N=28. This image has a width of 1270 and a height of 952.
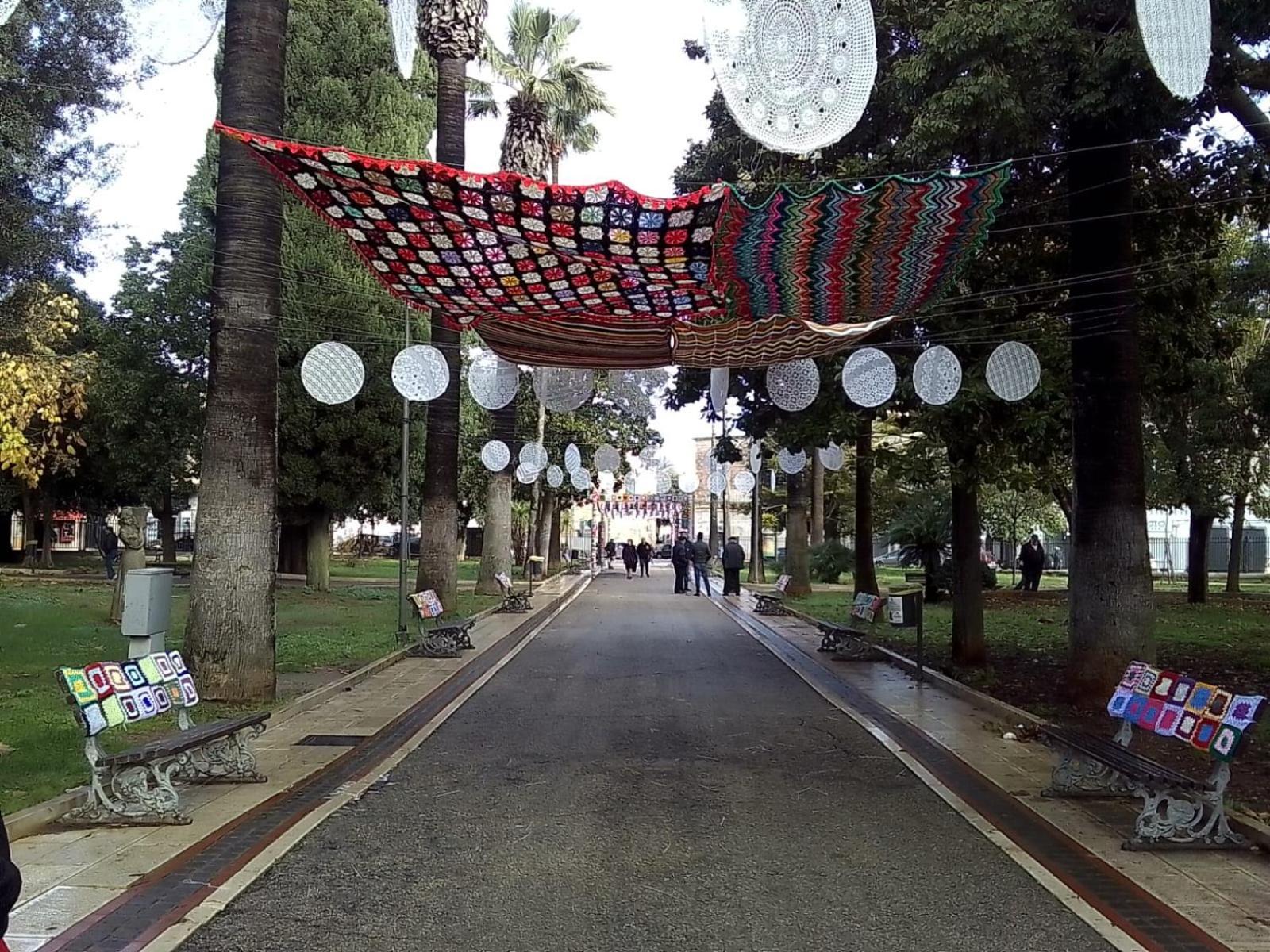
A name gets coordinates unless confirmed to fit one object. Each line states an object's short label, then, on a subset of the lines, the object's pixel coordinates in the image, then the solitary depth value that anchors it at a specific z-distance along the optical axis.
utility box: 9.77
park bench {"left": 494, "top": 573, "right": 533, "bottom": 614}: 24.03
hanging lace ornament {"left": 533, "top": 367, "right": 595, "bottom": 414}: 13.70
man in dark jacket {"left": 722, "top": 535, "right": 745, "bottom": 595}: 30.98
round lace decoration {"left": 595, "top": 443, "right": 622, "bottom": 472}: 25.31
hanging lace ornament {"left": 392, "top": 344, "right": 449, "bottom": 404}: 13.27
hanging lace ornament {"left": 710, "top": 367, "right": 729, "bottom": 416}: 14.11
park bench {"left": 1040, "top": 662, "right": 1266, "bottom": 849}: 5.98
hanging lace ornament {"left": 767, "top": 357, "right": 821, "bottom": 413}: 12.80
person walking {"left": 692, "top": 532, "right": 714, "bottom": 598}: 32.41
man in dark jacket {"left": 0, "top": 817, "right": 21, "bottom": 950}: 2.79
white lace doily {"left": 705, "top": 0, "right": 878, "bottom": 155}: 6.75
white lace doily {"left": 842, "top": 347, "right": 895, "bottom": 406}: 11.60
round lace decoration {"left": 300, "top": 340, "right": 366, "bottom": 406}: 12.47
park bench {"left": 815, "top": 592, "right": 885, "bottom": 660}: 15.45
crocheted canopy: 6.75
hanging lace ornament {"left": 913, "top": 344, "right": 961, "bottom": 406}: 10.95
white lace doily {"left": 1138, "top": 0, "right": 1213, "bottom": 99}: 6.71
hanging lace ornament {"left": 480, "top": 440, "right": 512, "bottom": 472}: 22.59
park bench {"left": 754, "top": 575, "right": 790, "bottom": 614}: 24.16
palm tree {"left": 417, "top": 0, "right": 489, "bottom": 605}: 20.44
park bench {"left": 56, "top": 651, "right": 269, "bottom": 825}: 6.37
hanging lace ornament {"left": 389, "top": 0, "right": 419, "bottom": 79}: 8.70
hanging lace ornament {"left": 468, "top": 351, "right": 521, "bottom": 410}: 16.16
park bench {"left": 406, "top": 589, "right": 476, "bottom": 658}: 15.39
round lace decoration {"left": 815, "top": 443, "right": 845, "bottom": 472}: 19.58
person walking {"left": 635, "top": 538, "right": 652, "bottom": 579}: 46.47
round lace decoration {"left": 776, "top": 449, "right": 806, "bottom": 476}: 19.45
